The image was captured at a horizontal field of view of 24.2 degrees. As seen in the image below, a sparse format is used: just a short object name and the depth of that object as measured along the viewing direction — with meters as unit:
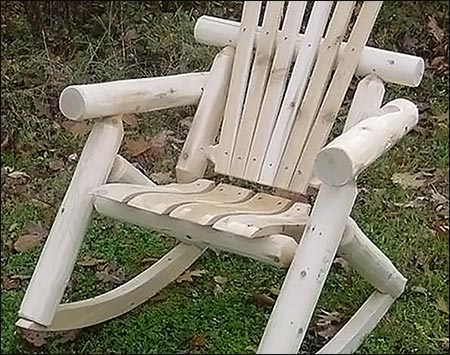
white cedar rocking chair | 2.10
